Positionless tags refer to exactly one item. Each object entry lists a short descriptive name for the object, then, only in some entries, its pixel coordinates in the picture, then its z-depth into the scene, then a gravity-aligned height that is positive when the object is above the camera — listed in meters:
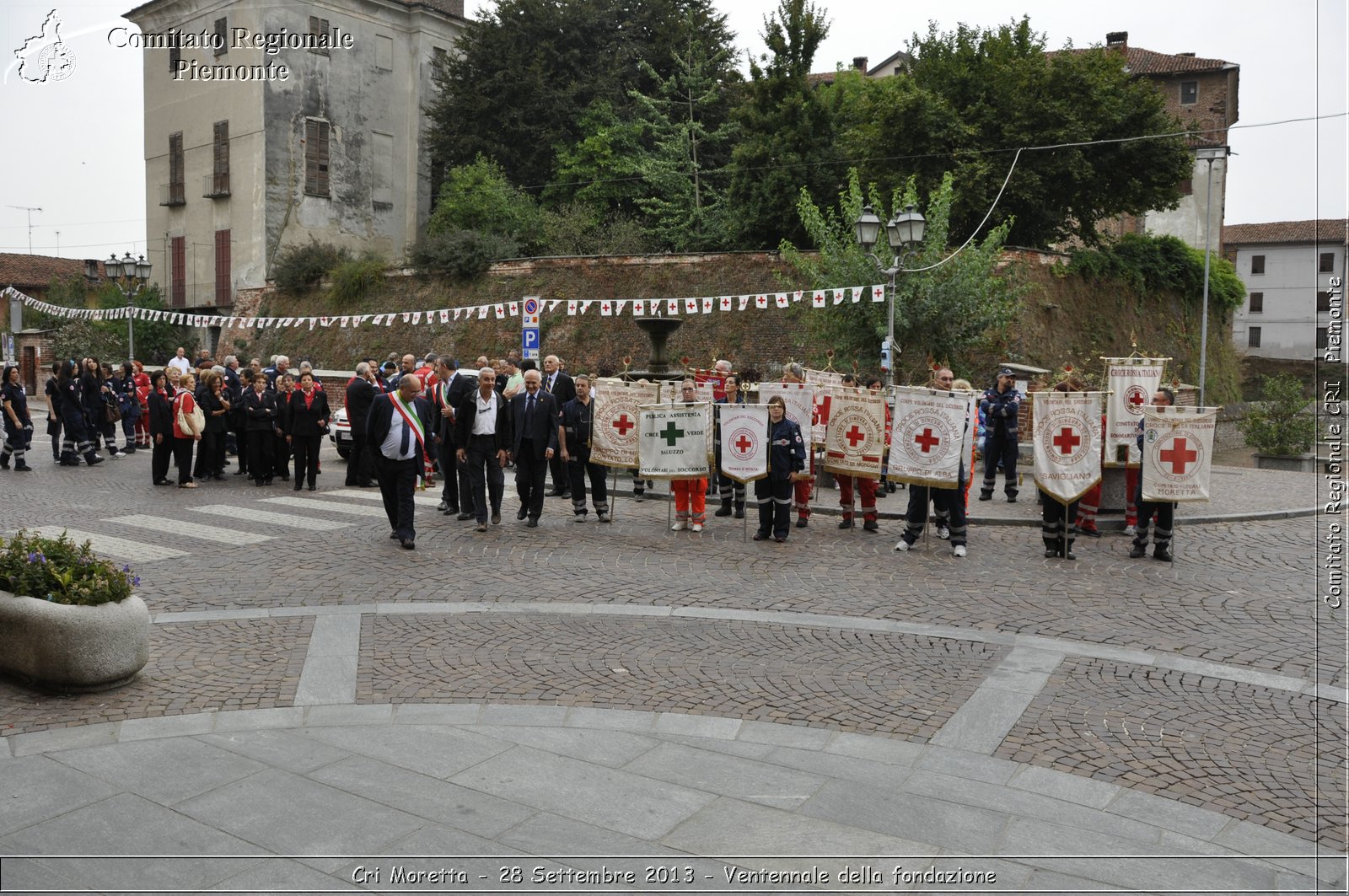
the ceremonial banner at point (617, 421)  13.22 -0.24
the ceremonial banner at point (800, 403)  13.51 +0.00
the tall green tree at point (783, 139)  34.53 +8.72
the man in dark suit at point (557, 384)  14.02 +0.24
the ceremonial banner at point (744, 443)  12.22 -0.46
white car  19.12 -0.62
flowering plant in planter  6.24 -1.05
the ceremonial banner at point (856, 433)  12.53 -0.37
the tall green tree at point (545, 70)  39.72 +12.59
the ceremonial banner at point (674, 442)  12.43 -0.47
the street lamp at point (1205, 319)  31.34 +2.77
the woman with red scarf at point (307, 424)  15.50 -0.36
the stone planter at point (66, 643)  6.11 -1.43
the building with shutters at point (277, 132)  39.50 +10.55
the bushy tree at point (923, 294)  22.83 +2.41
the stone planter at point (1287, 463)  23.89 -1.30
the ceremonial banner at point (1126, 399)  12.01 +0.07
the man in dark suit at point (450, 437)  12.56 -0.47
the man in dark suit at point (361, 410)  13.54 -0.12
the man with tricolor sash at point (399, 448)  11.01 -0.50
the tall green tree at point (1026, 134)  30.83 +8.05
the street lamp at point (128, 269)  29.28 +3.67
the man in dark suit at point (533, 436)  12.50 -0.41
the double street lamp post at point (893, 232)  17.84 +2.96
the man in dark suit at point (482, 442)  12.24 -0.48
